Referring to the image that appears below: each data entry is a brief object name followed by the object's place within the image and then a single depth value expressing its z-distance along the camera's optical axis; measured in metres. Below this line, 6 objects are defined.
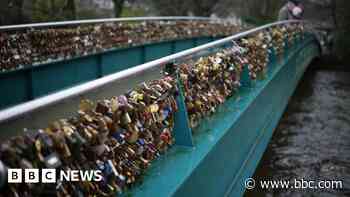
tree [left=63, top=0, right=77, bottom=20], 17.09
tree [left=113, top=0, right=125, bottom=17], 22.05
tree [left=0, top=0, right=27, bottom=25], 13.62
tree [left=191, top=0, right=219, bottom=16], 25.35
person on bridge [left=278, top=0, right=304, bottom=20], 17.12
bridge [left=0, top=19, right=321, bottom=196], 2.36
